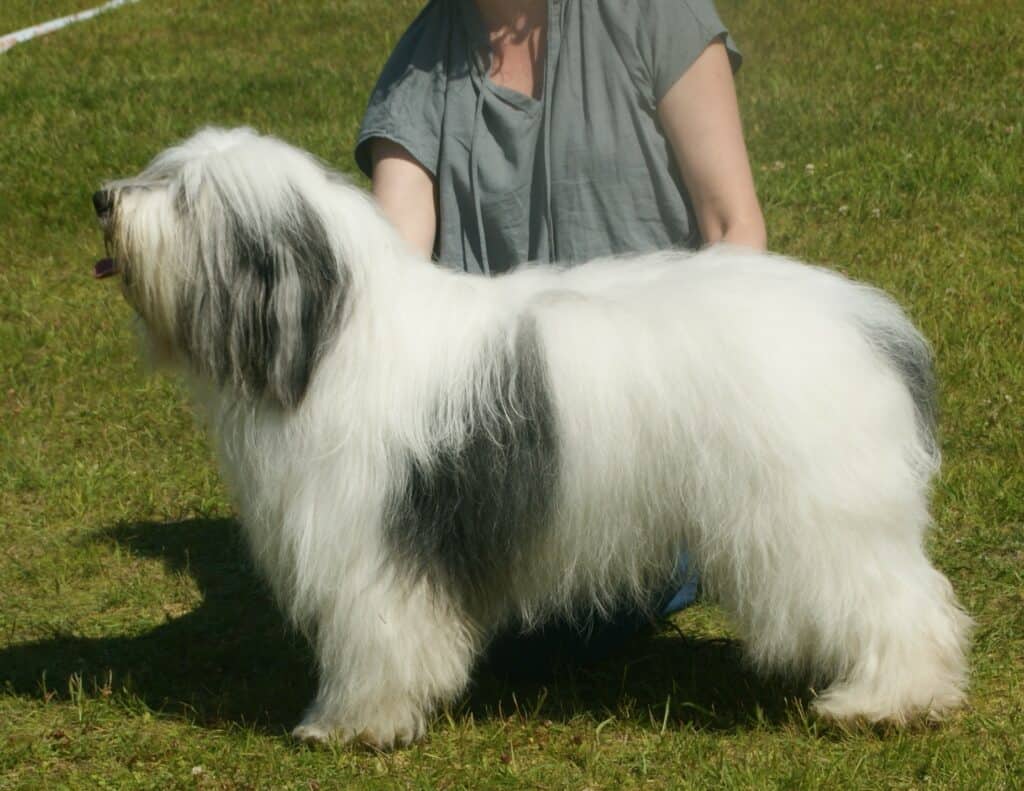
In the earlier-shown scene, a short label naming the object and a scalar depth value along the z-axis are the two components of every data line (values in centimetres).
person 358
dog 293
